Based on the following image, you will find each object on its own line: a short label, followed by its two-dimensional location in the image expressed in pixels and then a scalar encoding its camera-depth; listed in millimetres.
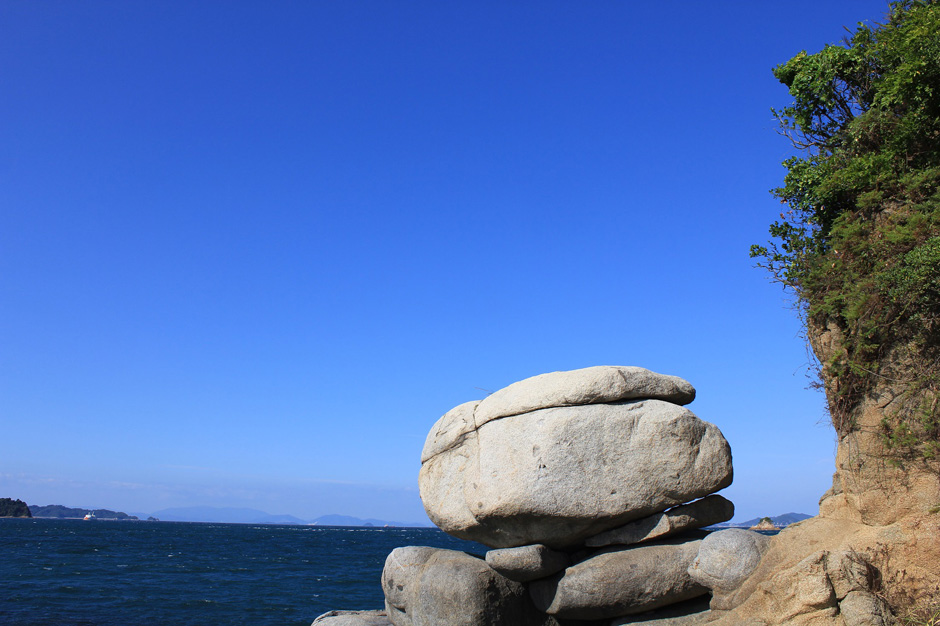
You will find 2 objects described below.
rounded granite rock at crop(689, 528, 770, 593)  10344
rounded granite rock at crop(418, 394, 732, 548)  10867
